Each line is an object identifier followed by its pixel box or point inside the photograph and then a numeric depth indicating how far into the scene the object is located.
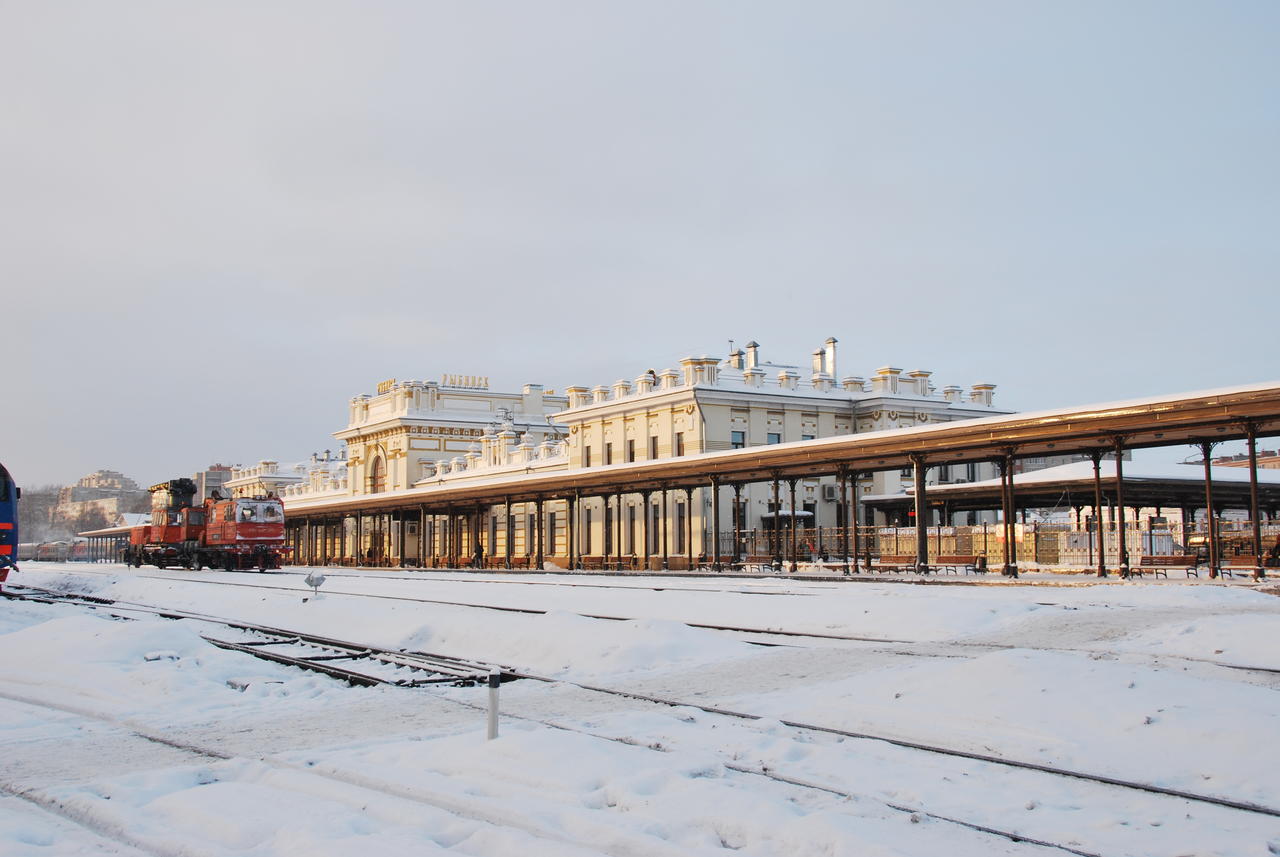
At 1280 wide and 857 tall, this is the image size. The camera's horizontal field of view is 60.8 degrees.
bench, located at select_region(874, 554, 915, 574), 36.44
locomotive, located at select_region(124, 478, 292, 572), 45.08
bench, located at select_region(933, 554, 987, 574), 34.41
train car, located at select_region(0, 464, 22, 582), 27.06
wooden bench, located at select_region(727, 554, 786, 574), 40.22
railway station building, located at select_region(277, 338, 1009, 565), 50.41
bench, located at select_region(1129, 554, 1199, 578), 30.69
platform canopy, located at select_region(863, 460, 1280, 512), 38.09
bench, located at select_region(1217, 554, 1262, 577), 31.01
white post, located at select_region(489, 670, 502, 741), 8.22
